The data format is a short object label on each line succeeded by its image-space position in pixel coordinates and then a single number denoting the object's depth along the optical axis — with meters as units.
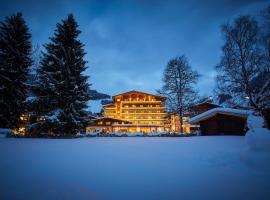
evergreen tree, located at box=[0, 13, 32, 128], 16.06
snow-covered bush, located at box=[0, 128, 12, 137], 14.52
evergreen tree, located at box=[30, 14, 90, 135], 16.14
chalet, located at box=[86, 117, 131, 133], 53.16
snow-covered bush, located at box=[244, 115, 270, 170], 4.59
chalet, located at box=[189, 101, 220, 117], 24.27
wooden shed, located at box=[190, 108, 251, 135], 17.47
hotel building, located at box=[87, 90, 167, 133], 70.19
